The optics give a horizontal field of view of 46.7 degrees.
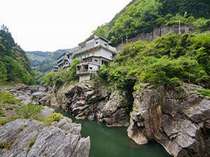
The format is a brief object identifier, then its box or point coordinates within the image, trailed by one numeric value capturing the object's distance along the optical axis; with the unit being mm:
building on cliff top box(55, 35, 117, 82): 53662
